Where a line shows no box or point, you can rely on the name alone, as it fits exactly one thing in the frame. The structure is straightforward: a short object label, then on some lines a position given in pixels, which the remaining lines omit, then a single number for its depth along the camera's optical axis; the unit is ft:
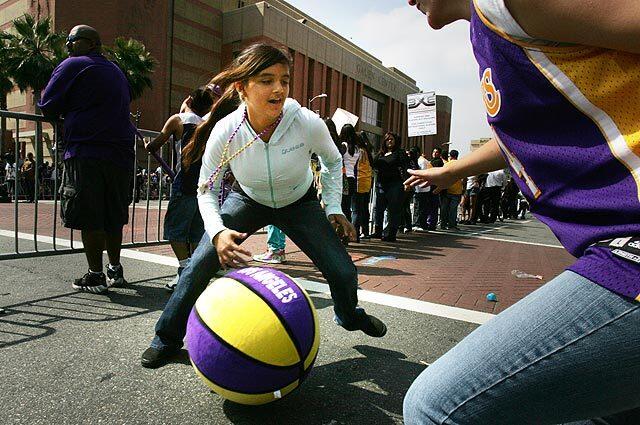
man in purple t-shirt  14.25
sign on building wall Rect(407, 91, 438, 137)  43.75
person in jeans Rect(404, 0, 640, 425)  3.51
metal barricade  15.83
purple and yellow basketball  7.40
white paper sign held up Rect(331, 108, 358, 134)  33.23
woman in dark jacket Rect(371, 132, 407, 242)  32.22
